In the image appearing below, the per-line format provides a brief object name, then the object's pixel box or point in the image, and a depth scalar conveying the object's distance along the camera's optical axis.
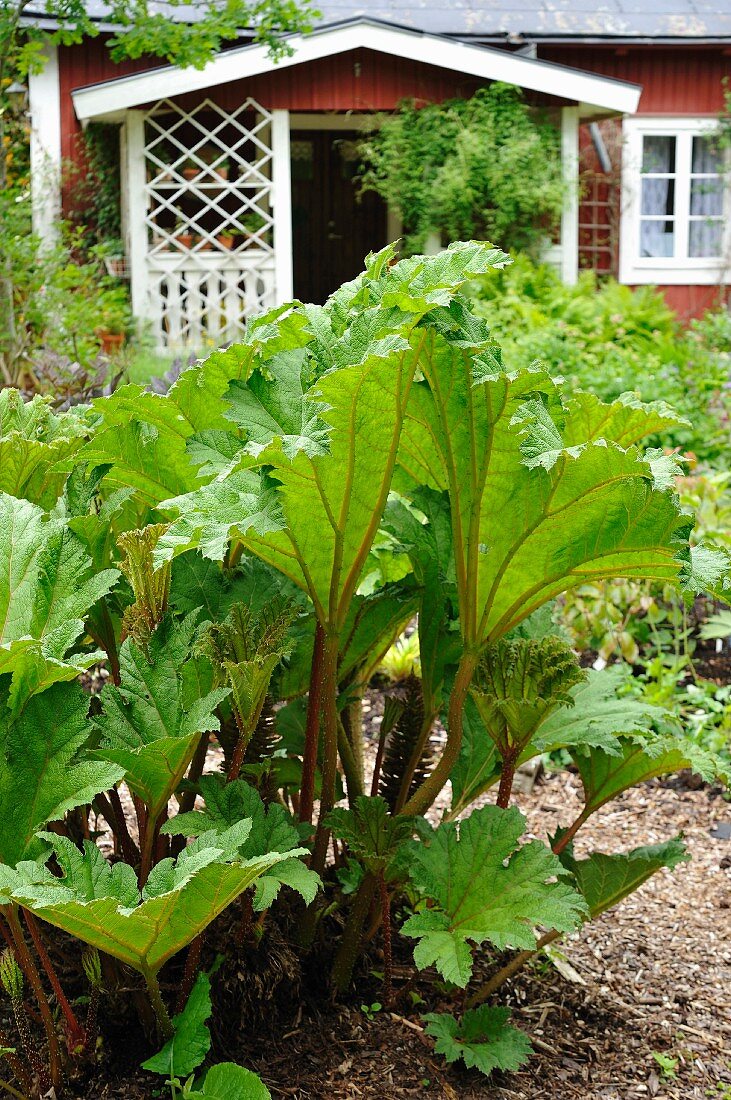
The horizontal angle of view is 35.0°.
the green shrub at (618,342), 8.73
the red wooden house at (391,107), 13.38
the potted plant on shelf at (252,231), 13.51
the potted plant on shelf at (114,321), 11.99
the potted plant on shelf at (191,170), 14.85
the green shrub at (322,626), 1.55
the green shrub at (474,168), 13.74
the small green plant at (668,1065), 2.12
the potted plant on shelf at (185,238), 13.79
